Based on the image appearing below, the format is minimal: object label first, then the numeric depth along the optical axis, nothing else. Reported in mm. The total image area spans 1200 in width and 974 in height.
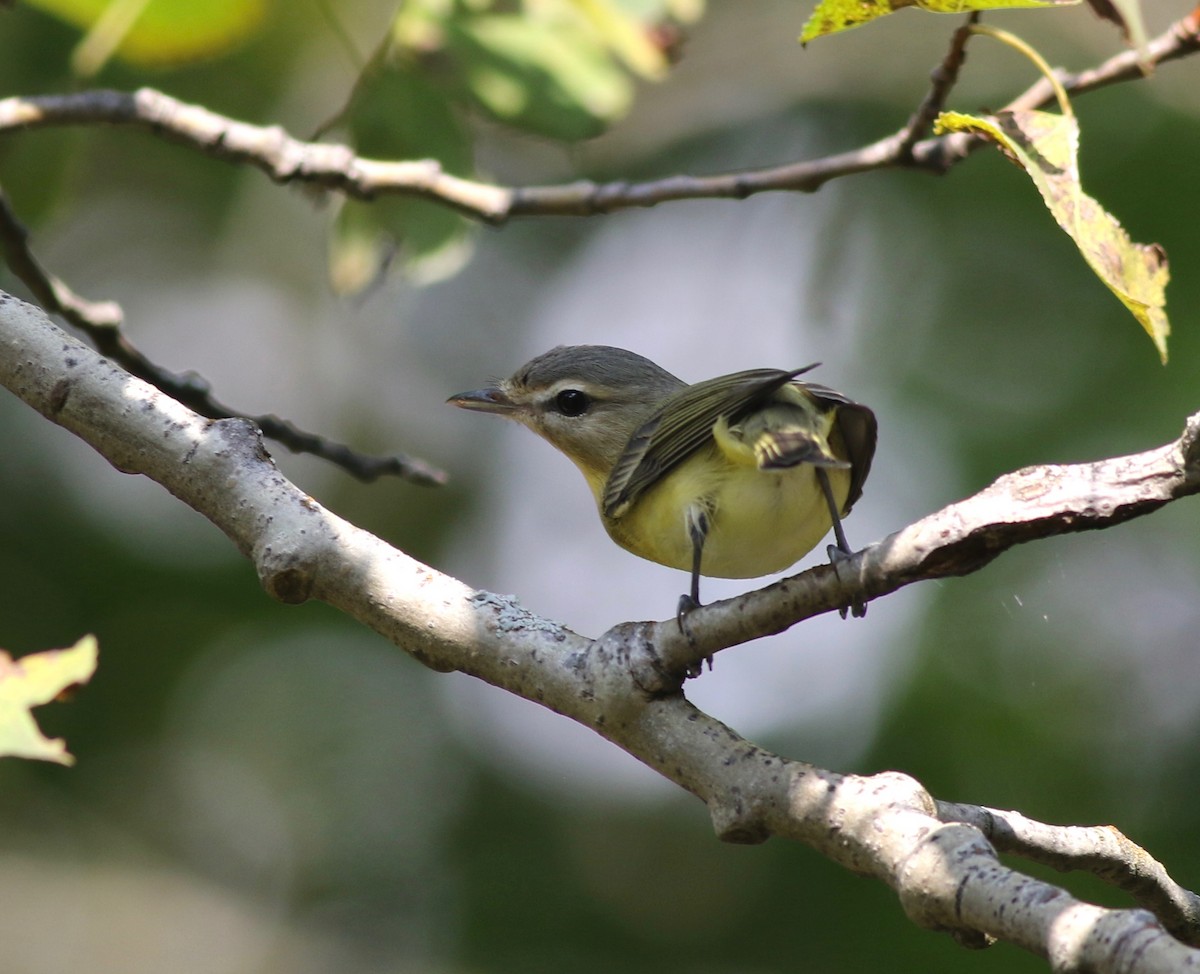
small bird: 6301
